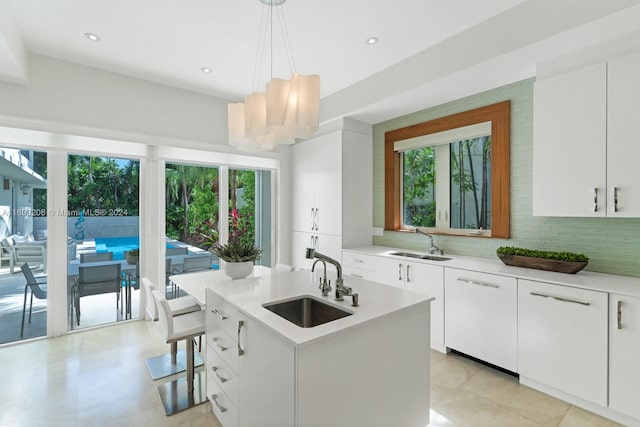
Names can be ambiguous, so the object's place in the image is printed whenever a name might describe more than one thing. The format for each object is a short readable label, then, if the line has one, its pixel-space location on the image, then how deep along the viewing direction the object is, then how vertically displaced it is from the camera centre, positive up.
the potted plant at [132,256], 3.79 -0.56
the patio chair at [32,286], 3.23 -0.80
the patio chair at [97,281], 3.50 -0.83
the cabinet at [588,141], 2.07 +0.52
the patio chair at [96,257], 3.55 -0.55
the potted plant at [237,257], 2.55 -0.39
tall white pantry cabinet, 3.96 +0.30
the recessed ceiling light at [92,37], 2.69 +1.54
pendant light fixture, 1.94 +0.66
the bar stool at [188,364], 2.14 -1.21
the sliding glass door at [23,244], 3.10 -0.35
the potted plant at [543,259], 2.33 -0.38
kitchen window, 3.03 +0.43
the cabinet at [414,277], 2.93 -0.68
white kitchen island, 1.26 -0.70
